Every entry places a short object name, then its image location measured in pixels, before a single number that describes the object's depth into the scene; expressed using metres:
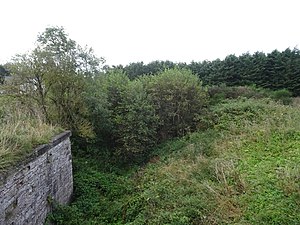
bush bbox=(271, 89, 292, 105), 13.18
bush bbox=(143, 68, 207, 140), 11.54
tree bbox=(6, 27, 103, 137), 8.65
